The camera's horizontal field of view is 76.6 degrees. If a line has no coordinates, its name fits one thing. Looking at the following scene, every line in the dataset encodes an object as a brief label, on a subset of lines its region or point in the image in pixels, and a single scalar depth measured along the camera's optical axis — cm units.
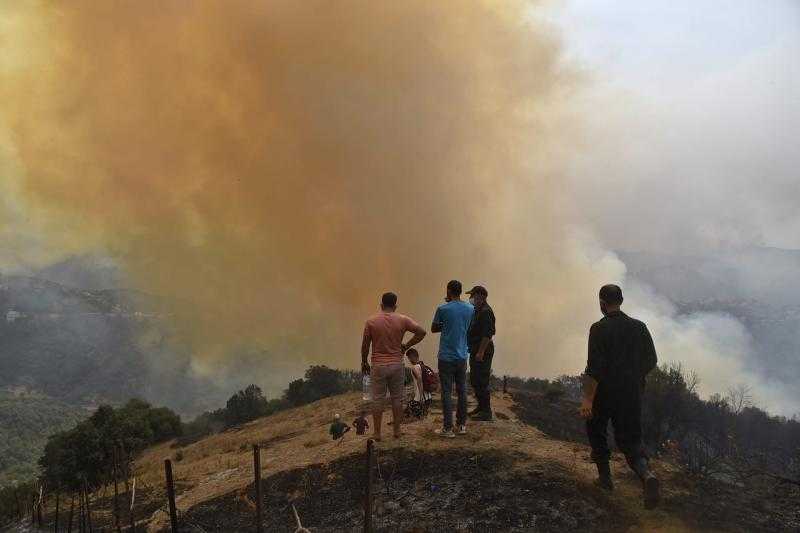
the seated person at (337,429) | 1085
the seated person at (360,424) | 1016
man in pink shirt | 772
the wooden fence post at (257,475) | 602
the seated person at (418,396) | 1130
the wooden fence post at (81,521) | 868
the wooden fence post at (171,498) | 616
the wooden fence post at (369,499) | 528
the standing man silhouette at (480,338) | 896
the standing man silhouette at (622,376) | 560
